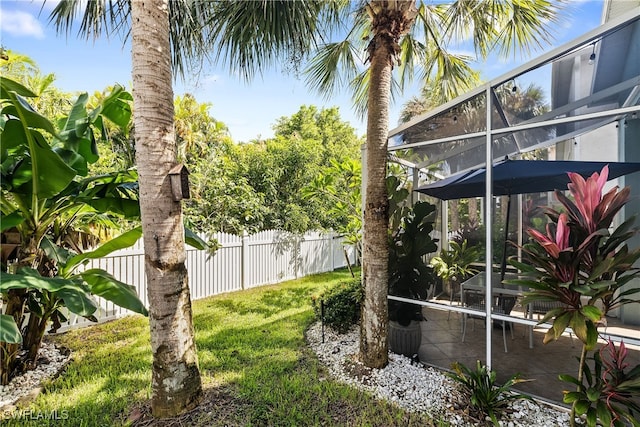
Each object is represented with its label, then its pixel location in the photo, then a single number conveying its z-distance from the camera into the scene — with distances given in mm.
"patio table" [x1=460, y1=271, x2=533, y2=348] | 3596
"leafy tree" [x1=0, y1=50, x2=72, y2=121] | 7915
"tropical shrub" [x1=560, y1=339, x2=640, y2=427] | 2344
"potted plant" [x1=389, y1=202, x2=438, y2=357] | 4223
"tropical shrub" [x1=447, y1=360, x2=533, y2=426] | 2943
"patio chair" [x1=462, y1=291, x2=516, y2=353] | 3612
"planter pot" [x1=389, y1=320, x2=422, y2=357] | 4266
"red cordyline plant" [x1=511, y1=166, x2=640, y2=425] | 2406
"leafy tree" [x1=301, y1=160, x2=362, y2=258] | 6449
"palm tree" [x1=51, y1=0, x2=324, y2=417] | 2631
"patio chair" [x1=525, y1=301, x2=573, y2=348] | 3562
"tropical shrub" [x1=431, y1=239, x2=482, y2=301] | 3876
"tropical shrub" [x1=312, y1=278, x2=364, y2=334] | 5199
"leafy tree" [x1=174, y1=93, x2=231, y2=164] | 11117
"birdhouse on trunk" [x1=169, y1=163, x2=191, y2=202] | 2650
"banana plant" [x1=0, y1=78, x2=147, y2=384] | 2621
